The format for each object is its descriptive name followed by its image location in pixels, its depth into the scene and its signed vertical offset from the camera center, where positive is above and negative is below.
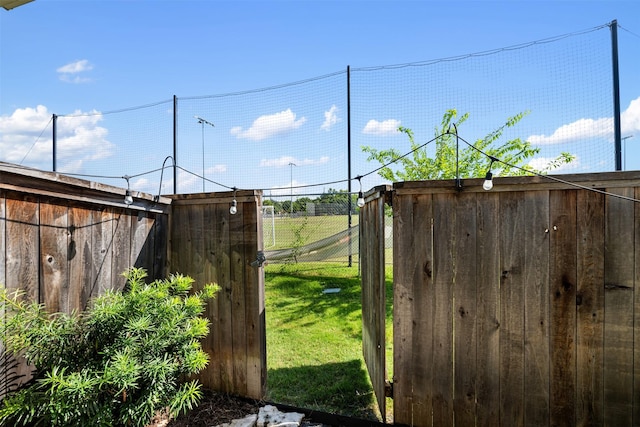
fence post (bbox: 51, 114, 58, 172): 5.17 +1.40
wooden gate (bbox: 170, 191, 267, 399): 1.84 -0.31
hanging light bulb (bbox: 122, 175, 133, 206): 1.75 +0.14
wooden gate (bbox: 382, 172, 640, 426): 1.28 -0.35
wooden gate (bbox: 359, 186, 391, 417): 1.59 -0.37
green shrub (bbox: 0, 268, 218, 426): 1.17 -0.51
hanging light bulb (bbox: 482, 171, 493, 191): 1.31 +0.14
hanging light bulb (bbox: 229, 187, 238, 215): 1.83 +0.09
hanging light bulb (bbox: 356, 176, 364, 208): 1.68 +0.11
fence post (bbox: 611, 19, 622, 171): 2.84 +1.06
